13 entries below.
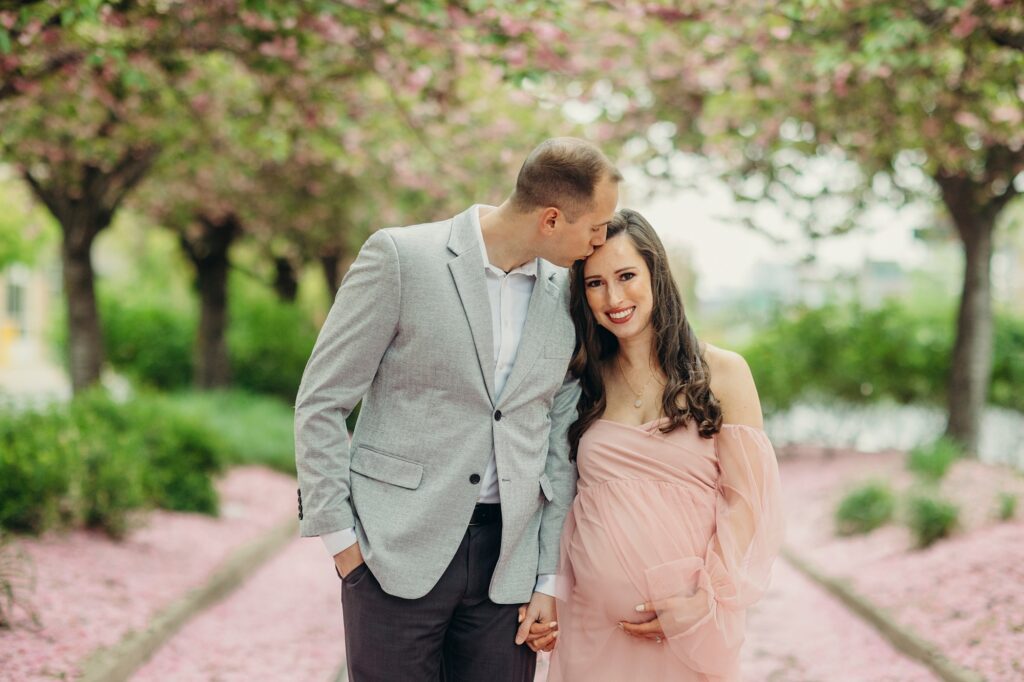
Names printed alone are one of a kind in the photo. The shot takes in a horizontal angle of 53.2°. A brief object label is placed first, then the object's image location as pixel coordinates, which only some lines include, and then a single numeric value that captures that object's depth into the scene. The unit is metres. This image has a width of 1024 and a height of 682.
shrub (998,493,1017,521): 8.21
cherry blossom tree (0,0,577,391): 6.09
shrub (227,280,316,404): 19.53
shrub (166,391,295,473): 13.19
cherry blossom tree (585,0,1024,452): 6.54
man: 2.93
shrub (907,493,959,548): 8.18
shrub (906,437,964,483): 10.48
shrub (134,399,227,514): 9.56
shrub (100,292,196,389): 19.47
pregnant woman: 3.19
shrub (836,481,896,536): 9.69
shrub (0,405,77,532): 7.00
